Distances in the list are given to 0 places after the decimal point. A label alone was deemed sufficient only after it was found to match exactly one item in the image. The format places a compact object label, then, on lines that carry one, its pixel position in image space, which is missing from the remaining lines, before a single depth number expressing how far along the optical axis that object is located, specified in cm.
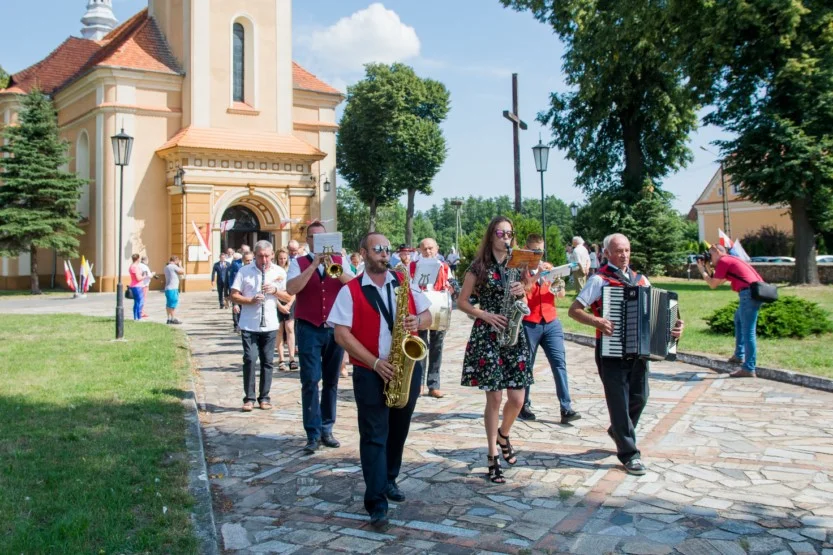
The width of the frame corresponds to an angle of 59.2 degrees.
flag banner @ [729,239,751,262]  1061
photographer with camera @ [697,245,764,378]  1016
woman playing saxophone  579
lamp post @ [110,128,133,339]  1529
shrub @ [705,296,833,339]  1301
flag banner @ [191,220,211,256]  3114
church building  3206
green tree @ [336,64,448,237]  5359
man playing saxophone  500
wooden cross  2433
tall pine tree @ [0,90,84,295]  3244
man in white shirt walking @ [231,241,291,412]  856
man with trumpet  700
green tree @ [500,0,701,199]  2634
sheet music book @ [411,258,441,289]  927
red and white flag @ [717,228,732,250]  1069
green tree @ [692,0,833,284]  2409
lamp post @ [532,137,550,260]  2169
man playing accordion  604
